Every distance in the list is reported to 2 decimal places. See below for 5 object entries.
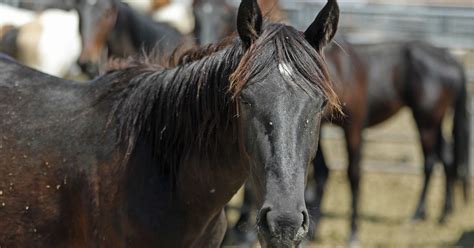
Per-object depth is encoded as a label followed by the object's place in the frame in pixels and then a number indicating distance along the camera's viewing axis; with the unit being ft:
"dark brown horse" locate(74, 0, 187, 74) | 49.09
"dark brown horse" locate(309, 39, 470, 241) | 53.06
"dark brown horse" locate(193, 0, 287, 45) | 50.37
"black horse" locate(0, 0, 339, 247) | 17.22
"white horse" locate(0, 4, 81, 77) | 58.49
